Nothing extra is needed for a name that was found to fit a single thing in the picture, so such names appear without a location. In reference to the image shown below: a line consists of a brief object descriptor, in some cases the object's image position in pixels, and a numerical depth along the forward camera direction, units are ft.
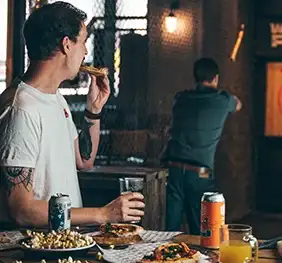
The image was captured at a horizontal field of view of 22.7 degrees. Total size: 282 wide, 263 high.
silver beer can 7.48
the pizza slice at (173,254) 6.87
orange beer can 7.58
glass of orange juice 6.94
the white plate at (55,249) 7.10
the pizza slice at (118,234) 7.71
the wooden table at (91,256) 7.24
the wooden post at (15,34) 14.20
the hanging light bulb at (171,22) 21.62
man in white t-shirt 8.16
